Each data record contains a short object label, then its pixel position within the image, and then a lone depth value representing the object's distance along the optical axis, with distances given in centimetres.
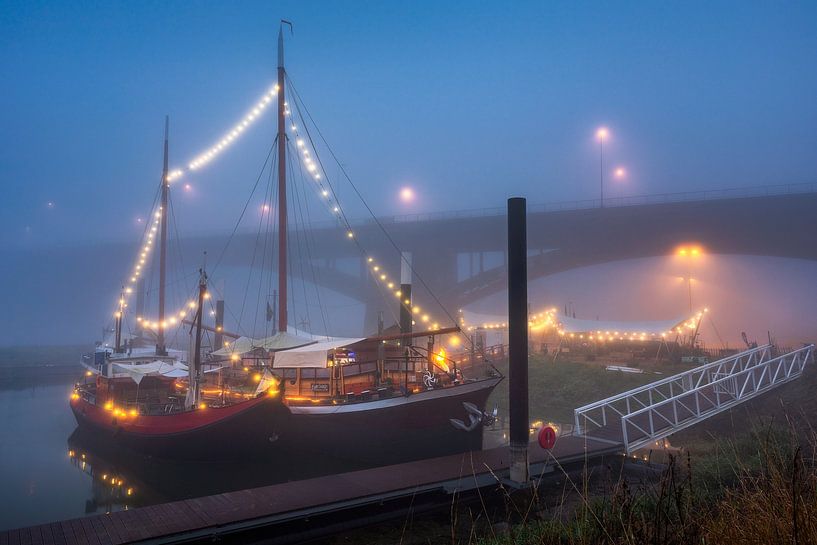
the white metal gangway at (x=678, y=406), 1536
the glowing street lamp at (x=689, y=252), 4668
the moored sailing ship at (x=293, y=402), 1675
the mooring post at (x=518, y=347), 1160
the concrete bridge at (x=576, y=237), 4072
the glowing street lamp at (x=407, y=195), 5310
